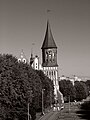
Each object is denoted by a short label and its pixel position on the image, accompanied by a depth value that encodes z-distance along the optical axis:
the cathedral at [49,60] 145.50
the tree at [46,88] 106.78
